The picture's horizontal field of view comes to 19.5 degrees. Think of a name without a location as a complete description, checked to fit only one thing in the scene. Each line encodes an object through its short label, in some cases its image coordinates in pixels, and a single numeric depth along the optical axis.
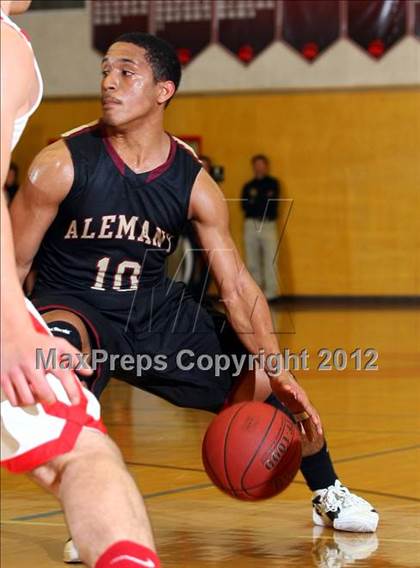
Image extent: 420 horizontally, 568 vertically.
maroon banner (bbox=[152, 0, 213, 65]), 17.59
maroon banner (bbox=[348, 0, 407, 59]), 16.56
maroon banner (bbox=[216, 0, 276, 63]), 17.30
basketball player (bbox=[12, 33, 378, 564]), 4.76
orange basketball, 4.38
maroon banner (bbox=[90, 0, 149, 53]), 17.84
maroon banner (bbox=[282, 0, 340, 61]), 16.86
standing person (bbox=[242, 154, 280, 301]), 17.25
